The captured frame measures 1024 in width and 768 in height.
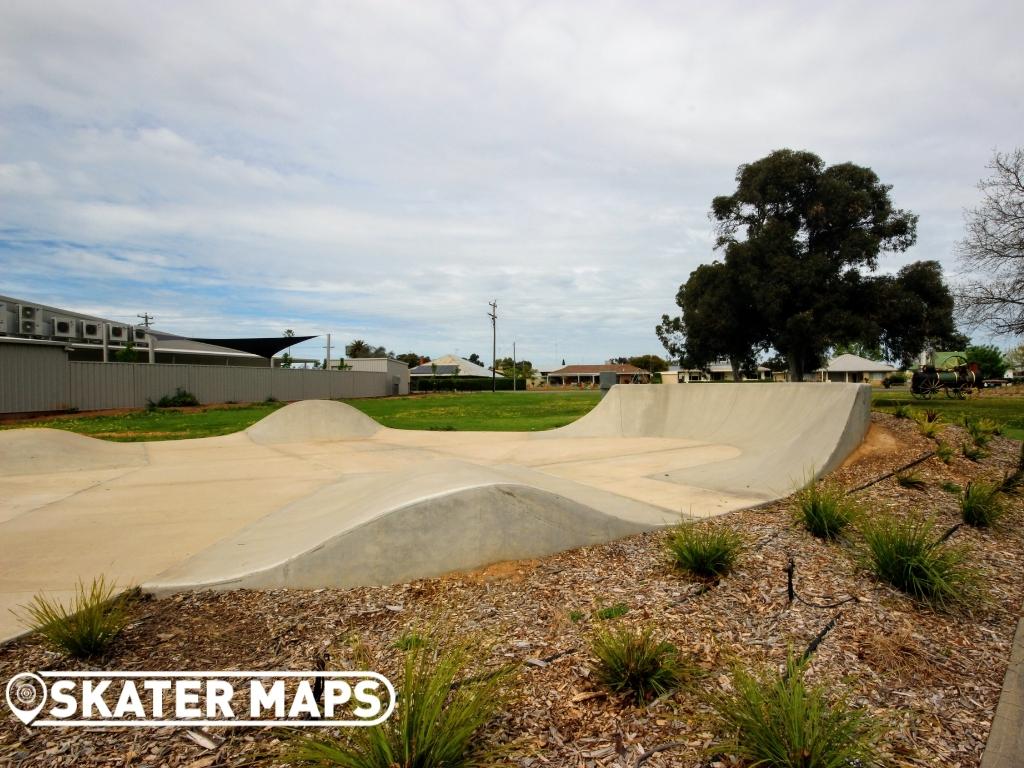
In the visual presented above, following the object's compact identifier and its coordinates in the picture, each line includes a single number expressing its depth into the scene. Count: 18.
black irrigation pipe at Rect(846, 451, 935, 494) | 6.13
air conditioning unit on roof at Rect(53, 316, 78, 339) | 33.34
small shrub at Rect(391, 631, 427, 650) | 2.95
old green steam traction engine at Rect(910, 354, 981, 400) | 22.92
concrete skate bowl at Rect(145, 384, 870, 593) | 3.93
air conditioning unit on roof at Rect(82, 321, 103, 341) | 34.58
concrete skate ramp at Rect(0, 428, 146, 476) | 8.28
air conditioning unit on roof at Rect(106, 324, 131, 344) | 37.09
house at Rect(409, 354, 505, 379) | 75.25
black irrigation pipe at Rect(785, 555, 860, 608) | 3.46
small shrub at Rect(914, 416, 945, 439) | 8.22
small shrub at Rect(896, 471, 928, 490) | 6.24
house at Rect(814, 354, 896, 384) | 65.36
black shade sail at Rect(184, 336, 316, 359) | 44.22
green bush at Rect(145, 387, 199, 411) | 25.14
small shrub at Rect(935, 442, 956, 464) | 7.17
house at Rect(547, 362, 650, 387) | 88.25
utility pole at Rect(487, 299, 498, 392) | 57.88
